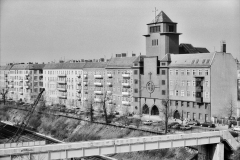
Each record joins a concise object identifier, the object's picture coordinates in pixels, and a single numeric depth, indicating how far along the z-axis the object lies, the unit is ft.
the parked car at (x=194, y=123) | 257.75
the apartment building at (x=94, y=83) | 361.92
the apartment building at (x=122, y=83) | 326.65
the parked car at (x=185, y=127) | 242.93
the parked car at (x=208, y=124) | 248.65
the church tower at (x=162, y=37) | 306.14
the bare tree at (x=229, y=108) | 269.32
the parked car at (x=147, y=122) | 270.67
